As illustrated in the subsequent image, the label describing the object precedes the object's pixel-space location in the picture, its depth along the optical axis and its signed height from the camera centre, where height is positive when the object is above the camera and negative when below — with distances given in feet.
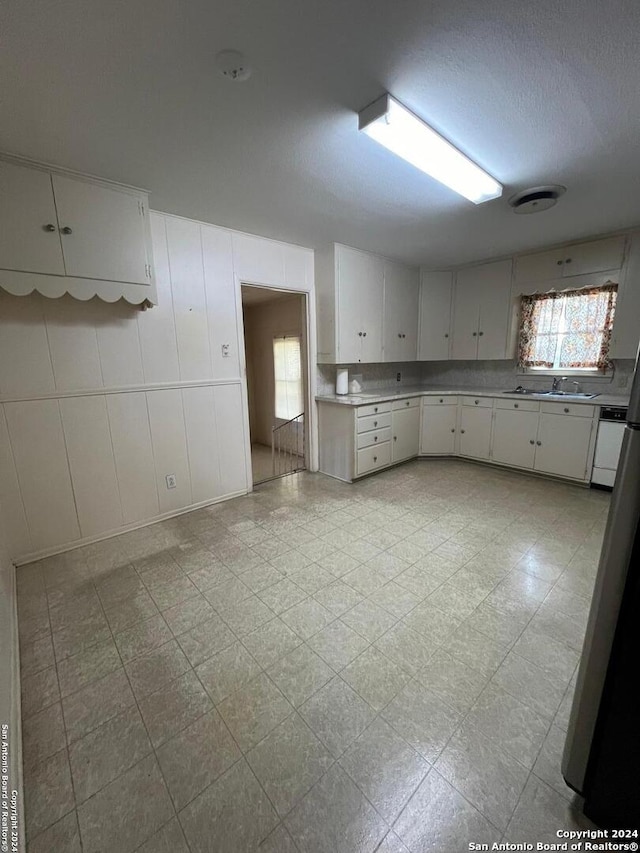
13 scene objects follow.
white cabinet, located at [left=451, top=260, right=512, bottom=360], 13.65 +1.73
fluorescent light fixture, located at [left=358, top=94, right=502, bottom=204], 5.15 +3.56
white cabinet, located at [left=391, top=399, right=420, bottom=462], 13.83 -3.10
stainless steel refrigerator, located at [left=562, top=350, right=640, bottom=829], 2.93 -3.04
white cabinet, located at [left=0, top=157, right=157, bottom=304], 6.43 +2.50
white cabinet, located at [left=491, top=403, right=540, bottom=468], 12.69 -3.11
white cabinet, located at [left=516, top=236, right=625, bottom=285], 10.98 +3.10
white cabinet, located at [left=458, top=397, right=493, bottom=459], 13.91 -3.07
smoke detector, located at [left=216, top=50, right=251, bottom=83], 4.26 +3.71
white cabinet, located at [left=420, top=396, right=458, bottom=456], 14.78 -3.12
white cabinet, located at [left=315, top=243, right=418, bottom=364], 12.19 +1.91
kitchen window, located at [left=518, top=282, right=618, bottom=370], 11.91 +0.91
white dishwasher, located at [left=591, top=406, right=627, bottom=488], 10.79 -2.93
